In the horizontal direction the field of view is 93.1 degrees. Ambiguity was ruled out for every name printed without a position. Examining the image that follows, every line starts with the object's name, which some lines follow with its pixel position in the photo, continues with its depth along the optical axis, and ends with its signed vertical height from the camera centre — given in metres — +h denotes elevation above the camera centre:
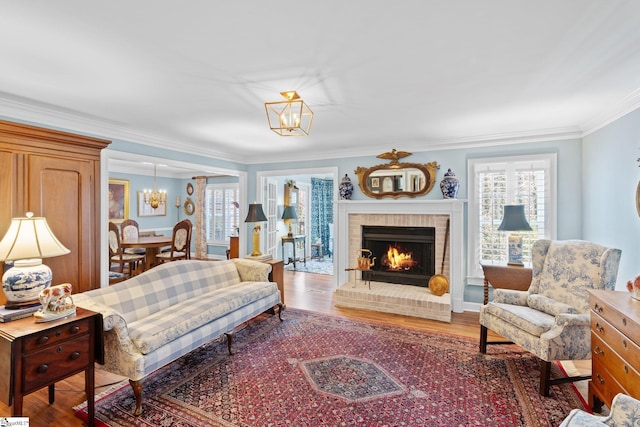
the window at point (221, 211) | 8.20 +0.05
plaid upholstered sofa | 2.12 -0.88
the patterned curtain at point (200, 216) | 8.30 -0.08
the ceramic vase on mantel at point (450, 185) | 4.14 +0.39
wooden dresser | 1.68 -0.82
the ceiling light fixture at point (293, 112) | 2.45 +1.00
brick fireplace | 4.05 -0.60
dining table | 5.47 -0.57
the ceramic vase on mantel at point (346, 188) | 4.89 +0.40
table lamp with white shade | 1.91 -0.28
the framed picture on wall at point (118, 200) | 7.25 +0.33
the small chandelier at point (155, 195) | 7.65 +0.48
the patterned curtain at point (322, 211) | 8.59 +0.06
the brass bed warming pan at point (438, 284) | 4.16 -0.99
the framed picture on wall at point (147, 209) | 7.91 +0.11
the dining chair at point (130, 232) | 6.17 -0.40
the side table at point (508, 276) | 3.45 -0.73
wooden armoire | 2.48 +0.22
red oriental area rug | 2.05 -1.37
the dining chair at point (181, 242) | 5.84 -0.56
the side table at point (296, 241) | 7.10 -0.70
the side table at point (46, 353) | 1.64 -0.83
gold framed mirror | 4.49 +0.54
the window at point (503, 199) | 3.87 +0.18
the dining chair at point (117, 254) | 5.29 -0.74
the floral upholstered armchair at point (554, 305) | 2.27 -0.80
